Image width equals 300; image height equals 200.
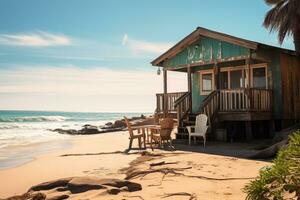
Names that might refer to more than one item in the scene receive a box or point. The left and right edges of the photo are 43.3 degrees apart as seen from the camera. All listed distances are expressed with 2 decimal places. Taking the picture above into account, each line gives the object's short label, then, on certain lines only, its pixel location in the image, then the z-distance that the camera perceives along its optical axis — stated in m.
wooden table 12.95
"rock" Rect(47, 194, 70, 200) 5.93
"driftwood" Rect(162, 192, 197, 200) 5.56
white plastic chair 13.06
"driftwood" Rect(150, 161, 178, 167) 8.48
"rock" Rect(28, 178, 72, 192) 6.65
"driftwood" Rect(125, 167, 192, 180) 7.40
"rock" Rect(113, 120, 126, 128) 34.75
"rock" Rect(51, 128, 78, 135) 29.42
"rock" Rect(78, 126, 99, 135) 29.24
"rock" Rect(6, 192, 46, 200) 6.01
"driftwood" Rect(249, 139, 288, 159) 9.52
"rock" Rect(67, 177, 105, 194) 6.19
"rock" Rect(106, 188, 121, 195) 5.94
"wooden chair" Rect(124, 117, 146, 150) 12.98
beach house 14.21
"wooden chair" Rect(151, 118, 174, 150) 12.73
